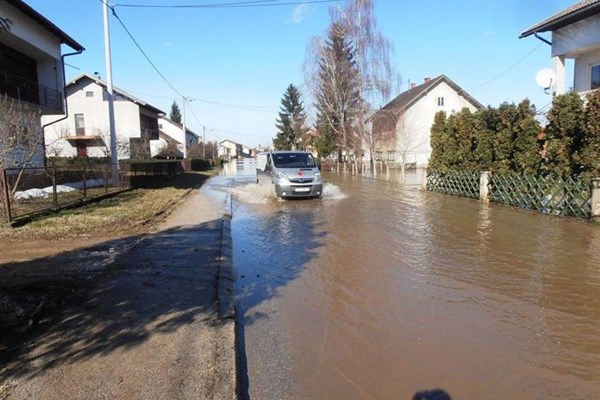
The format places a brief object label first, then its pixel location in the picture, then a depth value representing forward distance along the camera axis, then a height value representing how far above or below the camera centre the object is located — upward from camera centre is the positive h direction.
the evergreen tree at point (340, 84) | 36.41 +6.90
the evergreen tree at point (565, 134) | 11.17 +0.67
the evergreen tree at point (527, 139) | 13.00 +0.63
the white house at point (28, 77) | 15.53 +4.79
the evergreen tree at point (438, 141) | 18.55 +0.92
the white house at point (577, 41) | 16.09 +4.72
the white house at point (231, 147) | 141.50 +6.24
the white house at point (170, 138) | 61.31 +5.17
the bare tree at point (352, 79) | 33.53 +7.11
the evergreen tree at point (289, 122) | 72.38 +7.35
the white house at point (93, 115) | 47.34 +5.85
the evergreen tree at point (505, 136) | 13.98 +0.79
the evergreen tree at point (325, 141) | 48.47 +2.63
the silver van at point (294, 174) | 16.05 -0.39
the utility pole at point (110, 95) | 19.92 +3.35
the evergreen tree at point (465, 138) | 16.53 +0.90
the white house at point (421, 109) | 42.62 +5.68
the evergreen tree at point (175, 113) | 112.94 +14.08
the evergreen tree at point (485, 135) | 15.07 +0.90
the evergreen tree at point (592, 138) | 10.37 +0.50
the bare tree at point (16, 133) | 14.31 +1.32
